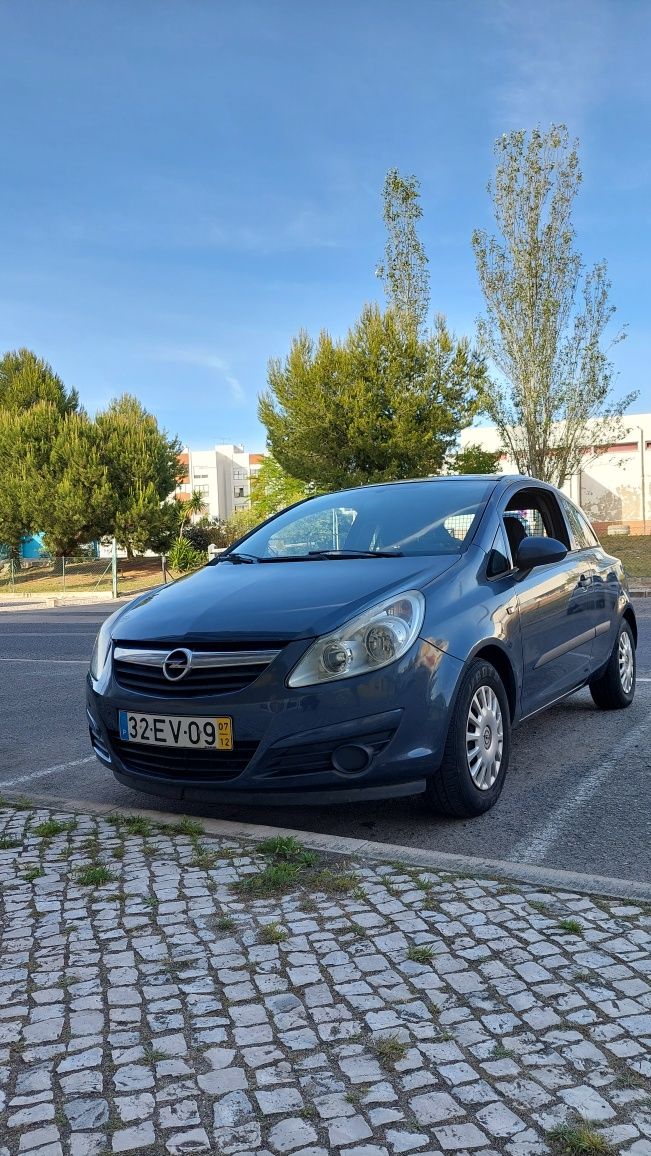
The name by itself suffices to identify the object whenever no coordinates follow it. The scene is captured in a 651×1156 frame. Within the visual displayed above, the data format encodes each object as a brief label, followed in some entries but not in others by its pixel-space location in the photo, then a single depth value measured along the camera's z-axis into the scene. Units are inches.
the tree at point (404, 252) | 1482.5
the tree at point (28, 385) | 2076.8
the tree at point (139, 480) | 1674.5
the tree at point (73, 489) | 1664.6
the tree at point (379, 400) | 1413.6
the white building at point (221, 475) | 3978.8
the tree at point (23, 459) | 1713.2
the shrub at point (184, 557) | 1545.3
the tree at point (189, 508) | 1758.1
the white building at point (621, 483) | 1979.6
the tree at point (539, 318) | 1072.8
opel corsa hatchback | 137.6
